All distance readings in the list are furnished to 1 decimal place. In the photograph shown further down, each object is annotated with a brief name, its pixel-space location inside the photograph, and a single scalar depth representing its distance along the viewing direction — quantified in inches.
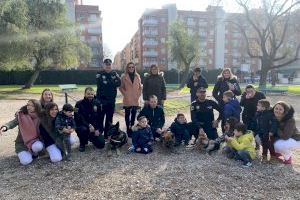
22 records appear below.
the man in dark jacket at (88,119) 249.0
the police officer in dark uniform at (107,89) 271.0
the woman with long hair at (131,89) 282.4
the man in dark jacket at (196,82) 299.4
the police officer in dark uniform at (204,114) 270.8
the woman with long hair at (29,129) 222.1
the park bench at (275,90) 882.3
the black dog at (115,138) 250.2
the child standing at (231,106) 266.8
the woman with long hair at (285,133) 223.9
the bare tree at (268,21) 999.6
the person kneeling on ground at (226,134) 241.0
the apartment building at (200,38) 2753.4
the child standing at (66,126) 226.2
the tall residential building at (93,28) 2502.5
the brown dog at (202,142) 252.4
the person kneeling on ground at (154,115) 269.6
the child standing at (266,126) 229.1
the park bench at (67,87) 671.9
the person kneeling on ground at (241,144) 221.5
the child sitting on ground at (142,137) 243.9
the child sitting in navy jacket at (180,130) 263.4
